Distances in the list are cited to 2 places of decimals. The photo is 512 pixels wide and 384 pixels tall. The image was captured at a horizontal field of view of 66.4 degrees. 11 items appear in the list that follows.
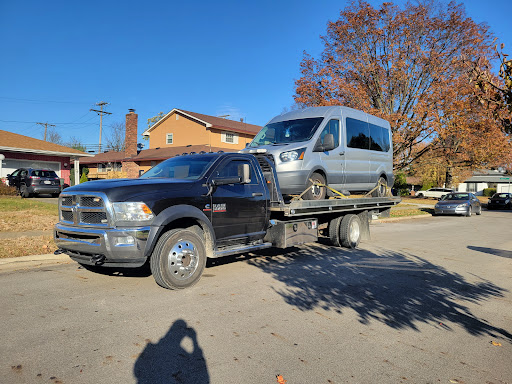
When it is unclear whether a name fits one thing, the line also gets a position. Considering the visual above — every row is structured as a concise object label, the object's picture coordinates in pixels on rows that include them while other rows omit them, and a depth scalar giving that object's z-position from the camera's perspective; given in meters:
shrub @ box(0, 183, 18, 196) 19.91
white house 63.88
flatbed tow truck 5.25
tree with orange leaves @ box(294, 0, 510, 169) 18.45
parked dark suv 20.81
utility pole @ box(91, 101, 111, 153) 54.95
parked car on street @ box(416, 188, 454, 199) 45.97
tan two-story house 33.62
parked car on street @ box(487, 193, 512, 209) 32.78
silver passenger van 8.05
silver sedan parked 23.23
